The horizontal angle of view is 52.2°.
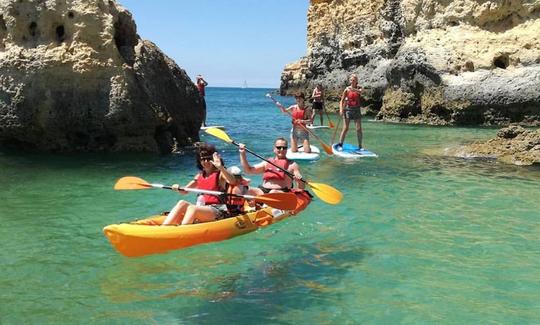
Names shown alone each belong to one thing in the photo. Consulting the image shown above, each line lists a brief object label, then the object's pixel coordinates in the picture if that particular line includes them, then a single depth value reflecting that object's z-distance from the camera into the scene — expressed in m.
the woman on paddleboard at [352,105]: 14.77
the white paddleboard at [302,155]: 13.80
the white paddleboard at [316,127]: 22.62
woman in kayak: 6.61
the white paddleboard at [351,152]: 14.61
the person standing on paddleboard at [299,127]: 14.09
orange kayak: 5.80
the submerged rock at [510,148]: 13.34
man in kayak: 8.08
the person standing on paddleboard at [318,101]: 23.92
